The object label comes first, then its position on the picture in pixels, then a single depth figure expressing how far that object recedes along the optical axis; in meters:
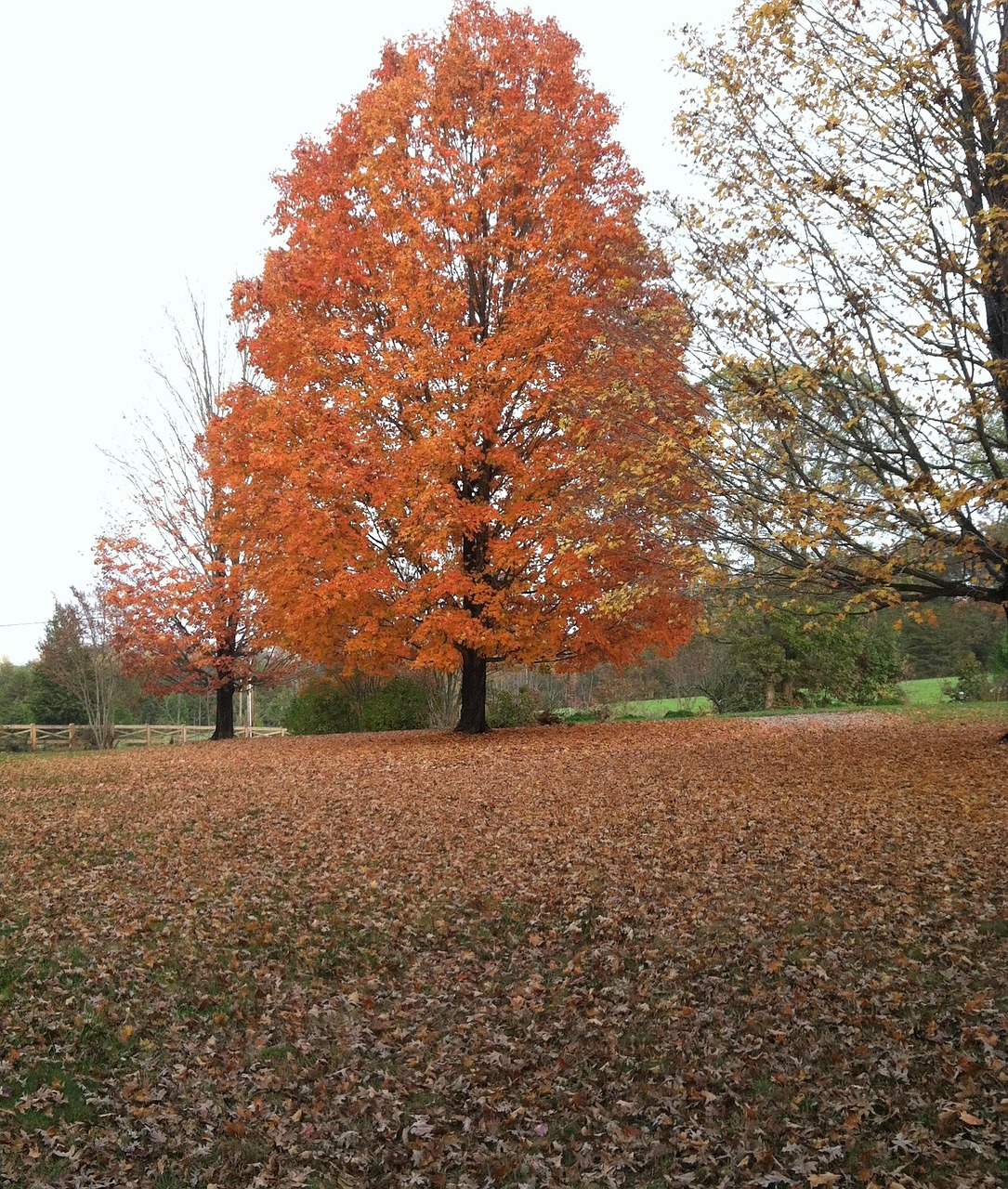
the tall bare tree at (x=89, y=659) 25.23
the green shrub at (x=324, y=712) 24.20
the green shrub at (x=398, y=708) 23.64
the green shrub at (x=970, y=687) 25.00
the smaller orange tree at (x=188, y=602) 21.02
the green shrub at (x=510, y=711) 22.39
